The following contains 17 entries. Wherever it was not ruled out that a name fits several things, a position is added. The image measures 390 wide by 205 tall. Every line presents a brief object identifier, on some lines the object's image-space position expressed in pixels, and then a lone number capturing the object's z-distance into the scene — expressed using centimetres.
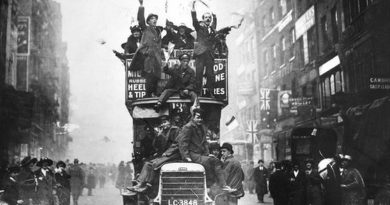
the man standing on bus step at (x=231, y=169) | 1051
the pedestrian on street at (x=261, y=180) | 1920
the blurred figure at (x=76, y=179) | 1730
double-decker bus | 855
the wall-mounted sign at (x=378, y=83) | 1427
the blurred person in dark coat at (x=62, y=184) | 1393
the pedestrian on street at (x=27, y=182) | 1112
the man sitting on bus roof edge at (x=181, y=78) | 994
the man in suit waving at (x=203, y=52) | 1173
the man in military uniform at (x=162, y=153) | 868
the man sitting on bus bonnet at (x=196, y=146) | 870
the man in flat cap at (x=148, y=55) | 1162
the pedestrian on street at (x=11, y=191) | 1000
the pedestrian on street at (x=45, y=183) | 1204
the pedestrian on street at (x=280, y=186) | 1056
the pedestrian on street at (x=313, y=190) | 953
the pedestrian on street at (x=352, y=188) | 989
